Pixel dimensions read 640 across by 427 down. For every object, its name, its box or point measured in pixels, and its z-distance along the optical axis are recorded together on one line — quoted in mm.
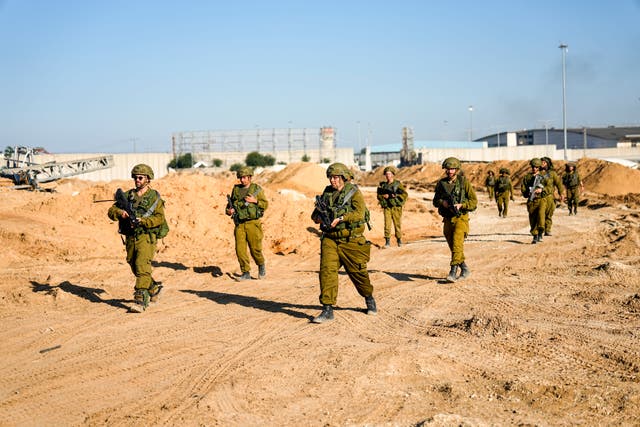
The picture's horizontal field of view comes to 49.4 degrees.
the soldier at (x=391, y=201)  16156
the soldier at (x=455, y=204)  10648
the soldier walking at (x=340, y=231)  8328
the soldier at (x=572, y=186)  22255
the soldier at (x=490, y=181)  27680
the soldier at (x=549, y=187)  15852
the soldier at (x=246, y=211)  11672
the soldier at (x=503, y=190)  21906
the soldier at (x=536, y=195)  15570
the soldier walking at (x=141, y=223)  9273
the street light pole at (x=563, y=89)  51119
